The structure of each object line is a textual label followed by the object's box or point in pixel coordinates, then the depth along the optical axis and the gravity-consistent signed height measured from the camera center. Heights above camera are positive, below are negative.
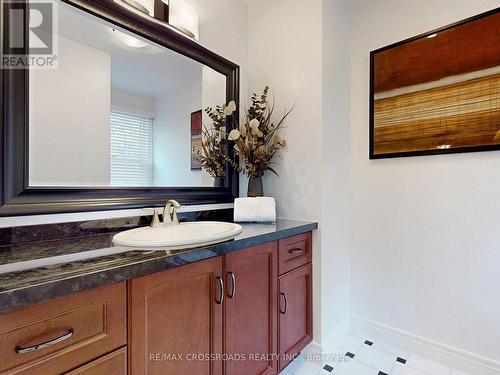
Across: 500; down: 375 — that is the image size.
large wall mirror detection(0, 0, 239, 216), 0.99 +0.32
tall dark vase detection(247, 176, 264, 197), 1.74 +0.00
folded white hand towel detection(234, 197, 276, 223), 1.58 -0.14
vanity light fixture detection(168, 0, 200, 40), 1.48 +0.98
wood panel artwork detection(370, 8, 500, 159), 1.44 +0.58
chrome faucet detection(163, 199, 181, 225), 1.32 -0.13
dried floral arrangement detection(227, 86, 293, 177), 1.68 +0.31
